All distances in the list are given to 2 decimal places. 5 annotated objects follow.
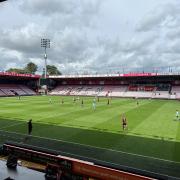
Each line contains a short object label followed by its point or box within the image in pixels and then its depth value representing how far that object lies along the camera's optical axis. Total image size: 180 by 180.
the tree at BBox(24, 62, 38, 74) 111.44
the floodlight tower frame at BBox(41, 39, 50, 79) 70.38
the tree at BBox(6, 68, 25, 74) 103.51
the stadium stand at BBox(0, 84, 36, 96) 59.39
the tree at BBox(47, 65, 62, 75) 116.82
